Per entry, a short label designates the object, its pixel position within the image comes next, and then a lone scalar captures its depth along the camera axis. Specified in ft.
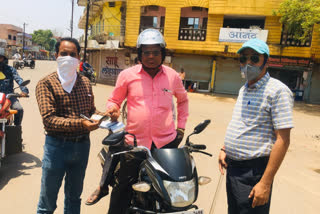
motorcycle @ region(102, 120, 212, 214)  5.40
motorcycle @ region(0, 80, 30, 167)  11.52
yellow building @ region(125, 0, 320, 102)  55.42
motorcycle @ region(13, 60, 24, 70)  76.17
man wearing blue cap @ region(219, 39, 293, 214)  5.77
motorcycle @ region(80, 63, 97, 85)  56.94
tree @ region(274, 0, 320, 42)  42.60
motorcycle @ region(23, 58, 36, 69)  85.15
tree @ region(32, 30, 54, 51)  266.98
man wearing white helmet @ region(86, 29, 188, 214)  7.29
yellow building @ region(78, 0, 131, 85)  68.33
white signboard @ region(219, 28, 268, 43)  54.44
